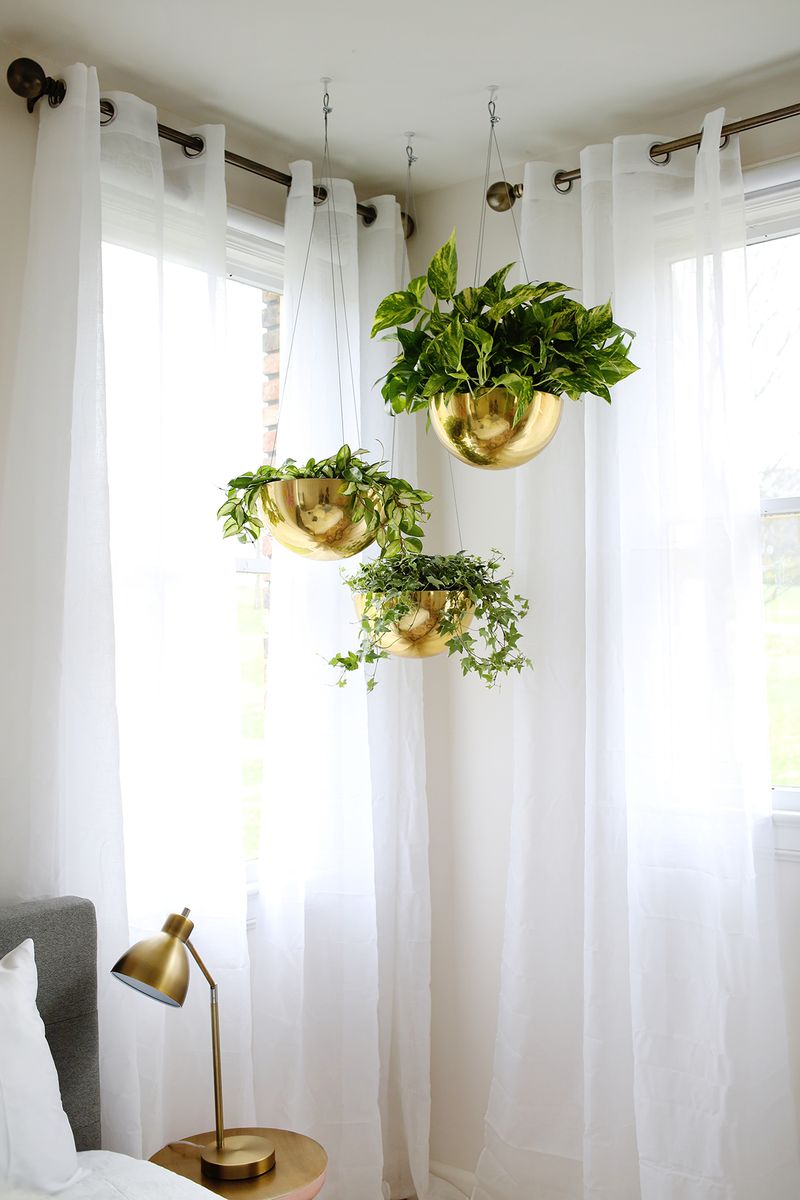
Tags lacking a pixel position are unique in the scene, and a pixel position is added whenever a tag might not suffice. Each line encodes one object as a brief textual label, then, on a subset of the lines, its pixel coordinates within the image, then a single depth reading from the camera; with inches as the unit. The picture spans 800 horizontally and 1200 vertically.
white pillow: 67.7
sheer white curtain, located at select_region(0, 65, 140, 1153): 85.0
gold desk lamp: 76.7
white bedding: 69.2
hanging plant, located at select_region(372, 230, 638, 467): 64.2
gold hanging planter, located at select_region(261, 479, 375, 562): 75.1
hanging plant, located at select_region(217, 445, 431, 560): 75.2
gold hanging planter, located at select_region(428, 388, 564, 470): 65.0
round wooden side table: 80.4
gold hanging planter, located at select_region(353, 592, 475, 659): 89.7
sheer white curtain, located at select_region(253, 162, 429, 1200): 104.7
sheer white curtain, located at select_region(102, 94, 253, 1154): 91.8
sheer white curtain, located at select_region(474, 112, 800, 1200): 94.6
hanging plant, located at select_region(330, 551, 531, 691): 89.9
